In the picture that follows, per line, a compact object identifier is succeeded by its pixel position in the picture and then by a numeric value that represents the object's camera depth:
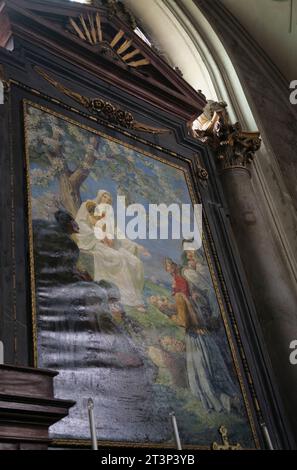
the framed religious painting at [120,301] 4.38
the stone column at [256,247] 5.93
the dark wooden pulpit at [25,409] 2.79
